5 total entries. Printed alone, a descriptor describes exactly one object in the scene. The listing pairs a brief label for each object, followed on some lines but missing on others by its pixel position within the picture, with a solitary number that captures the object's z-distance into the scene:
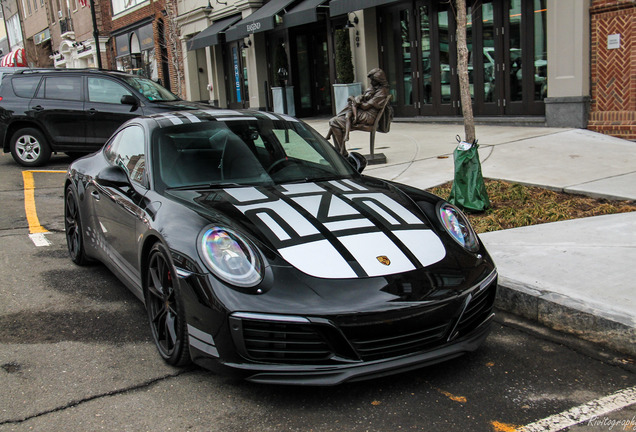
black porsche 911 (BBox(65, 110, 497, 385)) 3.07
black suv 12.20
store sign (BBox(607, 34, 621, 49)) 10.27
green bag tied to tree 6.77
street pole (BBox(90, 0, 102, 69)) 24.93
